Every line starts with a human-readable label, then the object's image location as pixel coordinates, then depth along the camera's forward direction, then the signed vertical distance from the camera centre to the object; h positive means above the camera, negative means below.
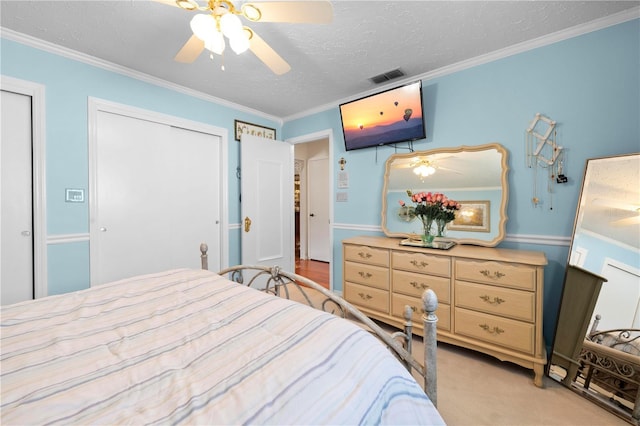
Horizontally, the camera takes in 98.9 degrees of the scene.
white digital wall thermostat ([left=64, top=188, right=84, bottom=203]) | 2.30 +0.13
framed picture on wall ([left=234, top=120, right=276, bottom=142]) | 3.50 +1.09
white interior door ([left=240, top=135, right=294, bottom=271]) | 3.46 +0.12
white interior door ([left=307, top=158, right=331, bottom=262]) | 5.48 +0.04
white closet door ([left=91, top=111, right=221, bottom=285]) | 2.50 +0.13
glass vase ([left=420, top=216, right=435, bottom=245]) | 2.37 -0.18
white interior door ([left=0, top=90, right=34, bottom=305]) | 2.07 +0.08
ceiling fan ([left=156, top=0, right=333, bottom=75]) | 1.30 +0.97
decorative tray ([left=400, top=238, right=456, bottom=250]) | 2.30 -0.29
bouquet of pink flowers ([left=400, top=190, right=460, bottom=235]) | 2.34 +0.02
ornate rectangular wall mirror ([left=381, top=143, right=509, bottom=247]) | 2.32 +0.24
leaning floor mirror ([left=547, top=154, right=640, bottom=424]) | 1.58 -0.54
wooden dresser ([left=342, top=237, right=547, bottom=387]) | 1.84 -0.63
